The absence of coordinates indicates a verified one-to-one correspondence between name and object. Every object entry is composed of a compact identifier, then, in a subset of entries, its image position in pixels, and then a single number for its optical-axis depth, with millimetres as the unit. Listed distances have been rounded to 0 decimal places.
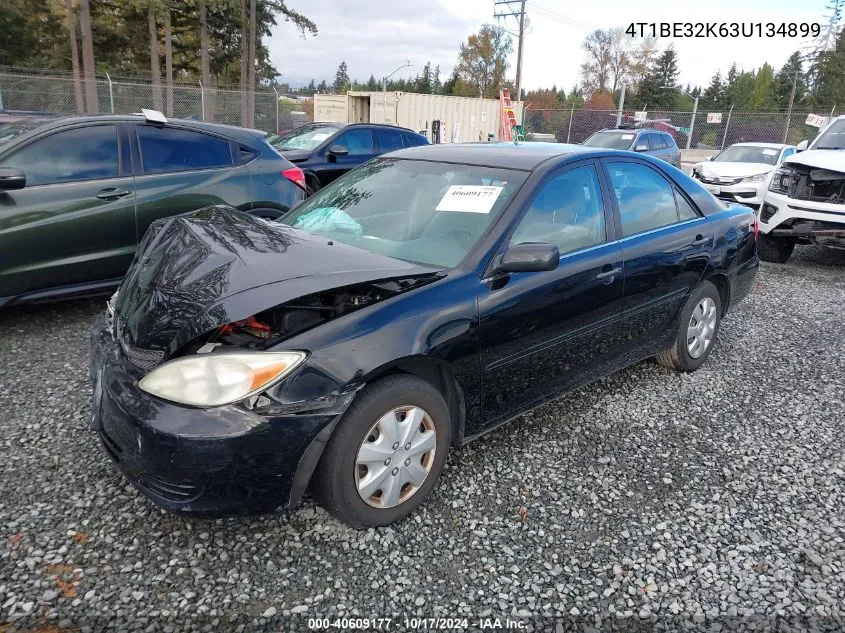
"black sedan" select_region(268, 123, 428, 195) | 9766
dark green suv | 4285
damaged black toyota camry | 2164
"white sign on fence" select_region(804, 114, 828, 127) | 16047
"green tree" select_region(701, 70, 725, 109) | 63812
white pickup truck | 7004
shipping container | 23125
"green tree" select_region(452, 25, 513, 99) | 65438
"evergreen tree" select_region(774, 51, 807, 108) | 57469
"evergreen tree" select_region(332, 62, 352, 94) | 118750
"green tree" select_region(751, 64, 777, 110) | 63453
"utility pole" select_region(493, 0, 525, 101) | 34594
